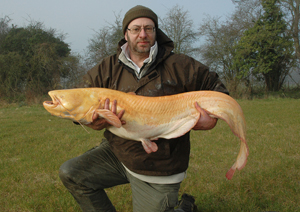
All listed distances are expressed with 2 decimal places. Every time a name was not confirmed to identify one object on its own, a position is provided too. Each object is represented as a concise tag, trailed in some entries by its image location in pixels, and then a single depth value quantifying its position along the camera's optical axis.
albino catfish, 2.47
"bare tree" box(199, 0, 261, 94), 25.45
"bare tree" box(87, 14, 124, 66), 23.98
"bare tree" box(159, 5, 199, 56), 27.62
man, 2.79
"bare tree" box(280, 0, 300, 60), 23.14
